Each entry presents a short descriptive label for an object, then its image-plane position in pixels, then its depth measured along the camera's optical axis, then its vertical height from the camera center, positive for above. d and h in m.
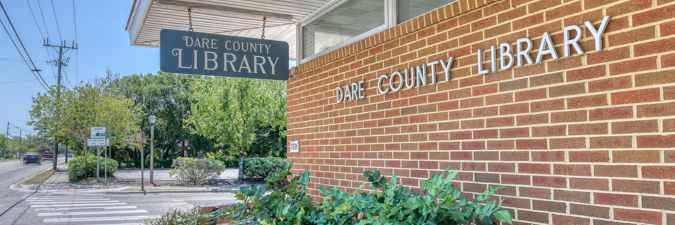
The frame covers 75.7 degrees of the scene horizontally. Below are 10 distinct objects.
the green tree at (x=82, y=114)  23.12 +1.38
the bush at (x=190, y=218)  3.95 -0.75
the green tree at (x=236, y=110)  22.23 +1.44
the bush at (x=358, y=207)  2.21 -0.41
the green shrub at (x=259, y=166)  21.92 -1.43
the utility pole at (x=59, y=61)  32.03 +6.58
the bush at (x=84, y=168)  21.30 -1.45
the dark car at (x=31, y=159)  53.03 -2.33
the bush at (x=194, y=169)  20.55 -1.48
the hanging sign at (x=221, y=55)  4.64 +0.94
